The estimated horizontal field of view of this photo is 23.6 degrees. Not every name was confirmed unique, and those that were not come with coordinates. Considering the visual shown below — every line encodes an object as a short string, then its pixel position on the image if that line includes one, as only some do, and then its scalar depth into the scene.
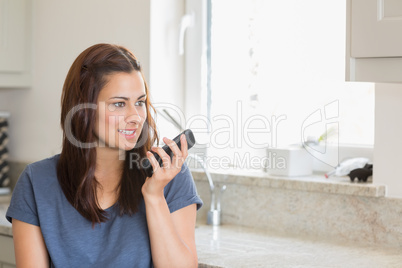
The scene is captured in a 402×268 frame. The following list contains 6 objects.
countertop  1.89
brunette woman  1.80
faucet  2.27
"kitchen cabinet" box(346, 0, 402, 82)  1.75
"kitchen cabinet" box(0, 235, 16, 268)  2.20
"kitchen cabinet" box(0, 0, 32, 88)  2.59
